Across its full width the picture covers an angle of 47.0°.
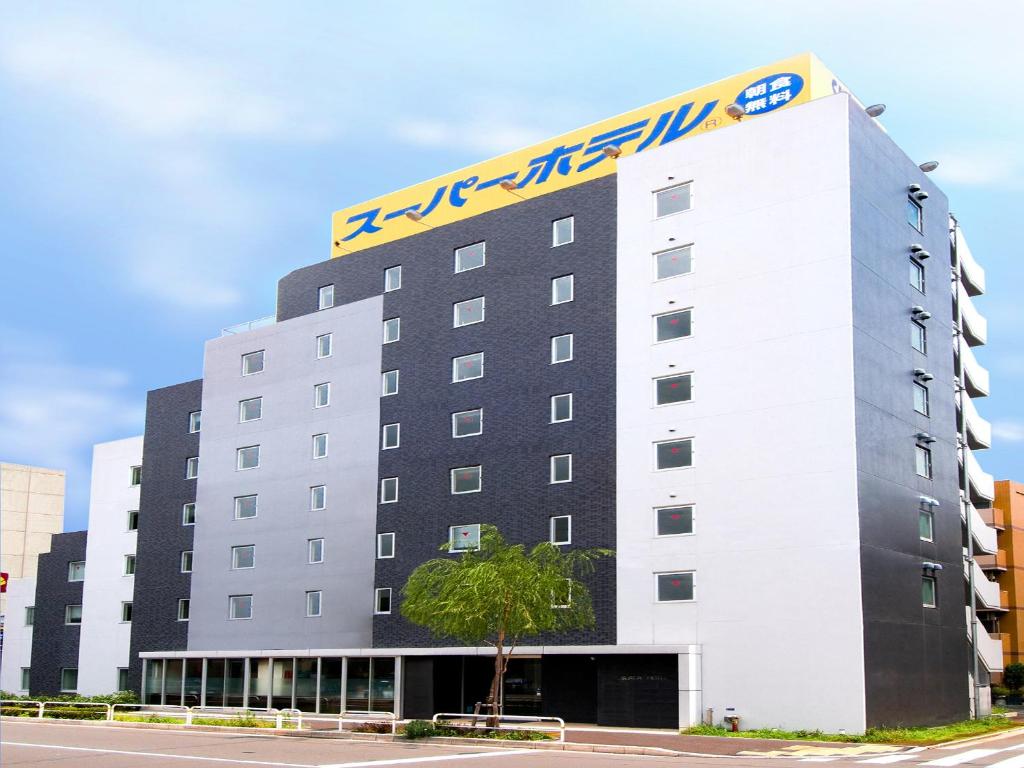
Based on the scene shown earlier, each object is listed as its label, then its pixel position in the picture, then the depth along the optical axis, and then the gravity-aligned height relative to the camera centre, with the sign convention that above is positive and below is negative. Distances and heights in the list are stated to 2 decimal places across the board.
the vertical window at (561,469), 43.09 +5.18
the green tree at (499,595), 35.22 +0.48
